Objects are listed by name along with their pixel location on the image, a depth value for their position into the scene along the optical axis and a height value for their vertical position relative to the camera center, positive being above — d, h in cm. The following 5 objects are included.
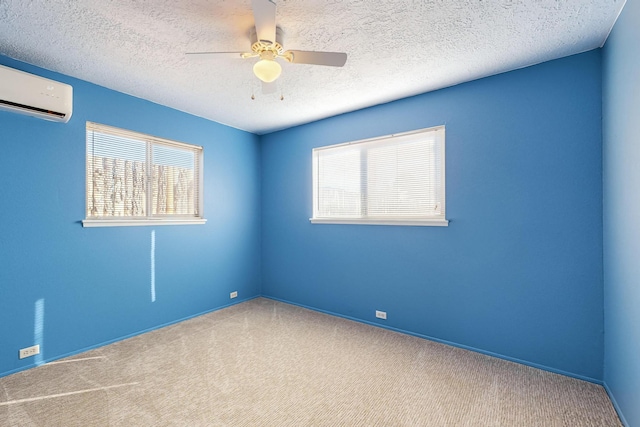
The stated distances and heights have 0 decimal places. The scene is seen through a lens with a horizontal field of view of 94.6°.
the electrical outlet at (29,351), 240 -113
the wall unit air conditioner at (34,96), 216 +91
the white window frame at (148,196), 285 +20
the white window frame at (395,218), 295 +19
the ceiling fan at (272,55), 188 +105
